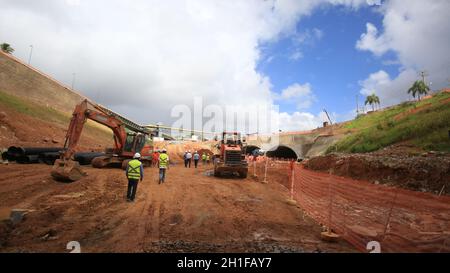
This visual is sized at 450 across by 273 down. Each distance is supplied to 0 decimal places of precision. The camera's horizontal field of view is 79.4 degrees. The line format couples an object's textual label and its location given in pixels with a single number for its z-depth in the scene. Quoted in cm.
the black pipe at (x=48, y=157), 2073
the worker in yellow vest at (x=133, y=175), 1038
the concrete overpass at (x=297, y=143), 4581
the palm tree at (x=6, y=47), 5300
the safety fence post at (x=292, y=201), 1184
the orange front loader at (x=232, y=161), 1934
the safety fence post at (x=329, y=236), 683
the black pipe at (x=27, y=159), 2019
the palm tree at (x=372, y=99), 7631
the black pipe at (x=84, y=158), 2225
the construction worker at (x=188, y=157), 2903
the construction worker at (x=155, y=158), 2889
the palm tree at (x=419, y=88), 6159
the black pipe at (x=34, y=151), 2020
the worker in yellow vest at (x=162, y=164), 1514
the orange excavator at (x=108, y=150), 1323
